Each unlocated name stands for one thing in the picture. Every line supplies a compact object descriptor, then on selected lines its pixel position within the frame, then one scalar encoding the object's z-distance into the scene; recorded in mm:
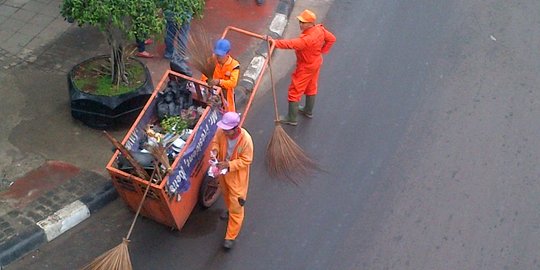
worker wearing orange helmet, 7188
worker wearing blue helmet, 6551
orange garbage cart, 5883
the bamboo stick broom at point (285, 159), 7105
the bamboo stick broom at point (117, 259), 5582
